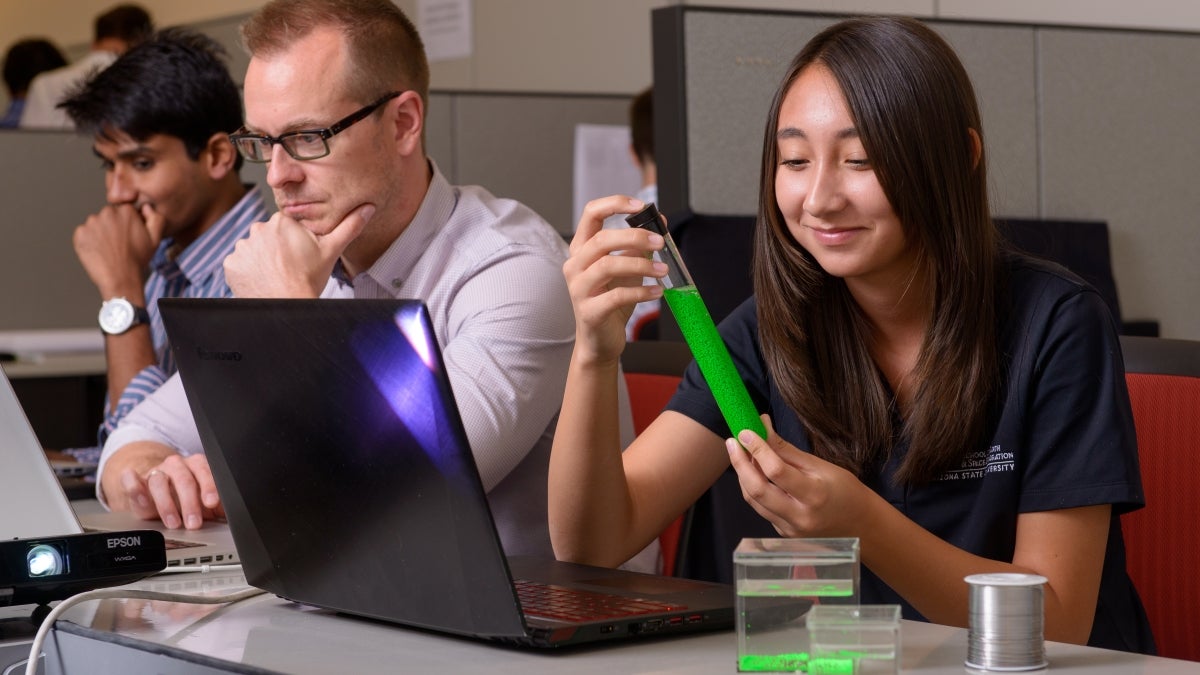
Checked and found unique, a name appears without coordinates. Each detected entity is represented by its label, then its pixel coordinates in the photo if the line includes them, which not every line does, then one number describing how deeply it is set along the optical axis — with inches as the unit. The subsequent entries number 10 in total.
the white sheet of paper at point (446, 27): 321.2
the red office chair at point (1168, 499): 91.6
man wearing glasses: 93.9
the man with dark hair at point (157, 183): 142.4
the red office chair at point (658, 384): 114.0
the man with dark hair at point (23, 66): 369.8
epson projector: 76.0
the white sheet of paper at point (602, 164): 228.4
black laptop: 66.1
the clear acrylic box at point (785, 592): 64.6
